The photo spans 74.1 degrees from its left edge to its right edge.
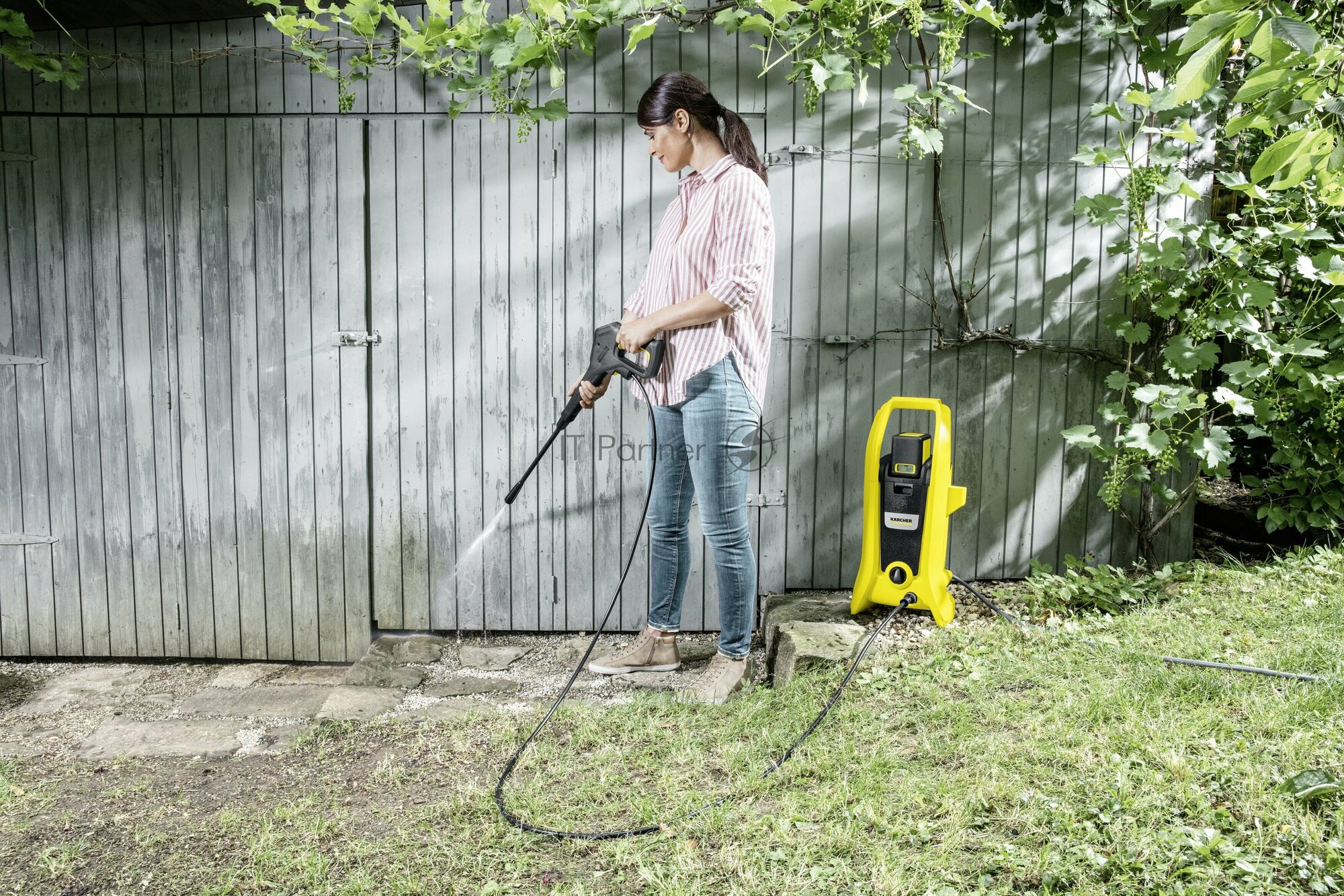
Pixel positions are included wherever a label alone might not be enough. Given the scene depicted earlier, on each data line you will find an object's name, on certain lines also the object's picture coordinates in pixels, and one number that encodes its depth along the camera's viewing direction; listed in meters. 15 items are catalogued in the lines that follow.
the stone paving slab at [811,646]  2.58
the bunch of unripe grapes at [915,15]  2.47
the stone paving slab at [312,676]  3.13
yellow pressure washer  2.80
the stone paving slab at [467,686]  2.86
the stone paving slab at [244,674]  3.10
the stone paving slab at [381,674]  2.94
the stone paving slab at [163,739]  2.47
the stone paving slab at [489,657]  3.11
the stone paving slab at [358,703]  2.60
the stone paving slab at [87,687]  2.90
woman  2.32
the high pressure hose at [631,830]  1.84
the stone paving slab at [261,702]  2.81
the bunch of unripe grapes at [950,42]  2.62
